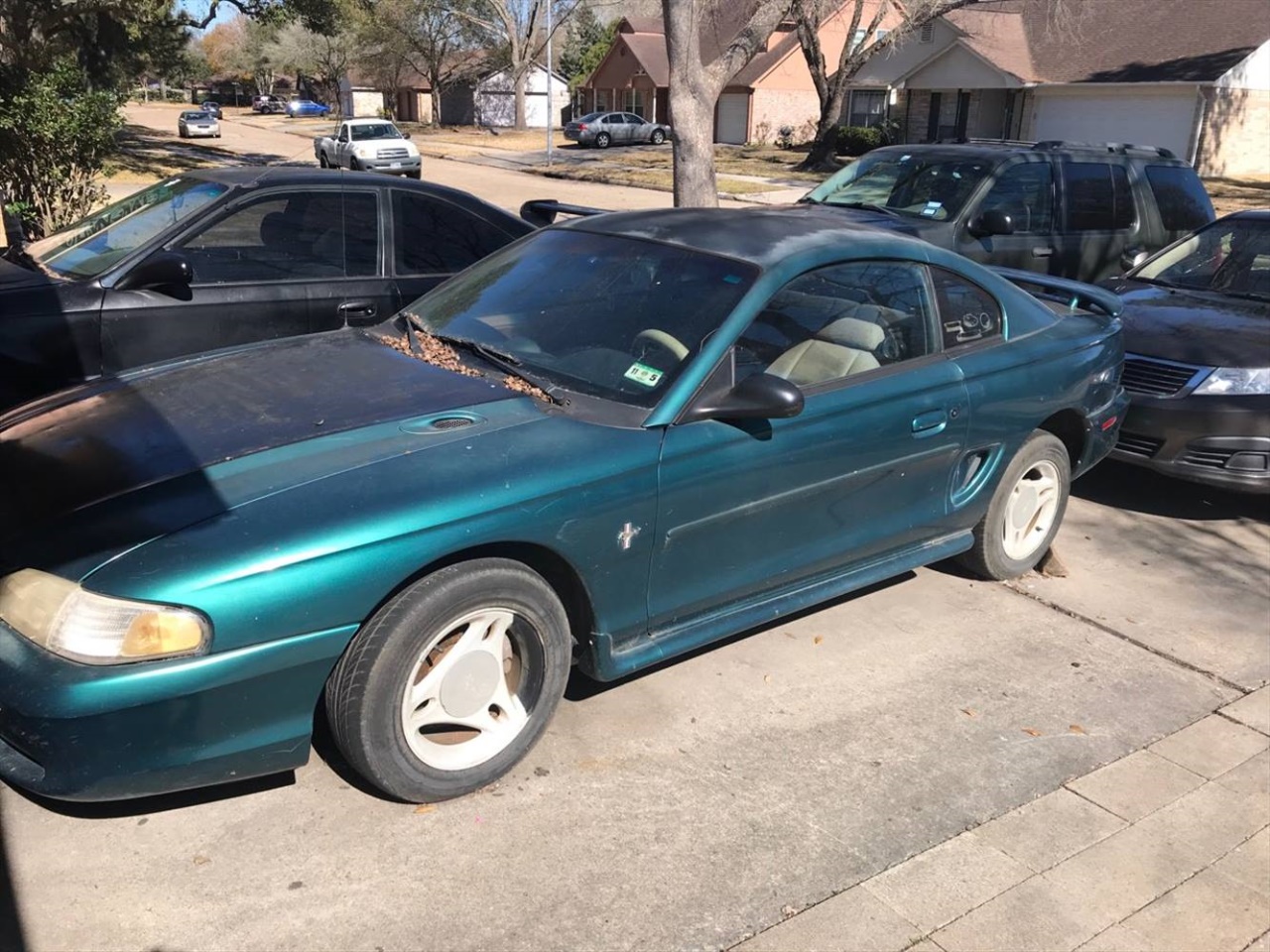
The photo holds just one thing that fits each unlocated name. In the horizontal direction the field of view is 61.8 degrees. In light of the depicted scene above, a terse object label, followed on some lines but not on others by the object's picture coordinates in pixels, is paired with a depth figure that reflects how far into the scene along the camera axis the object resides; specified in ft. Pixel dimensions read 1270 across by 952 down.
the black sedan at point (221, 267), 16.49
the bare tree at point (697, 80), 33.32
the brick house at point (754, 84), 161.27
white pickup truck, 93.66
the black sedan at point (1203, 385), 18.70
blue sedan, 249.55
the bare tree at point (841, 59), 103.14
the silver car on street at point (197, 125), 146.20
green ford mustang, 8.81
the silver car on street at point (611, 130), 157.38
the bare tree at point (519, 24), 189.16
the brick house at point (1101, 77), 100.17
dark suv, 26.48
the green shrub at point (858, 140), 123.95
